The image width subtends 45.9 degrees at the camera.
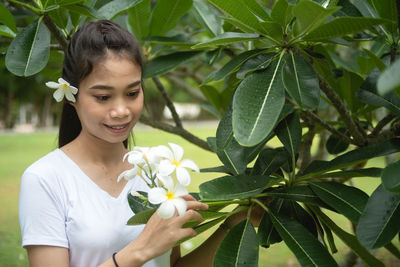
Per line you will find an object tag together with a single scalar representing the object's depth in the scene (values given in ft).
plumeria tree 2.89
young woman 3.80
